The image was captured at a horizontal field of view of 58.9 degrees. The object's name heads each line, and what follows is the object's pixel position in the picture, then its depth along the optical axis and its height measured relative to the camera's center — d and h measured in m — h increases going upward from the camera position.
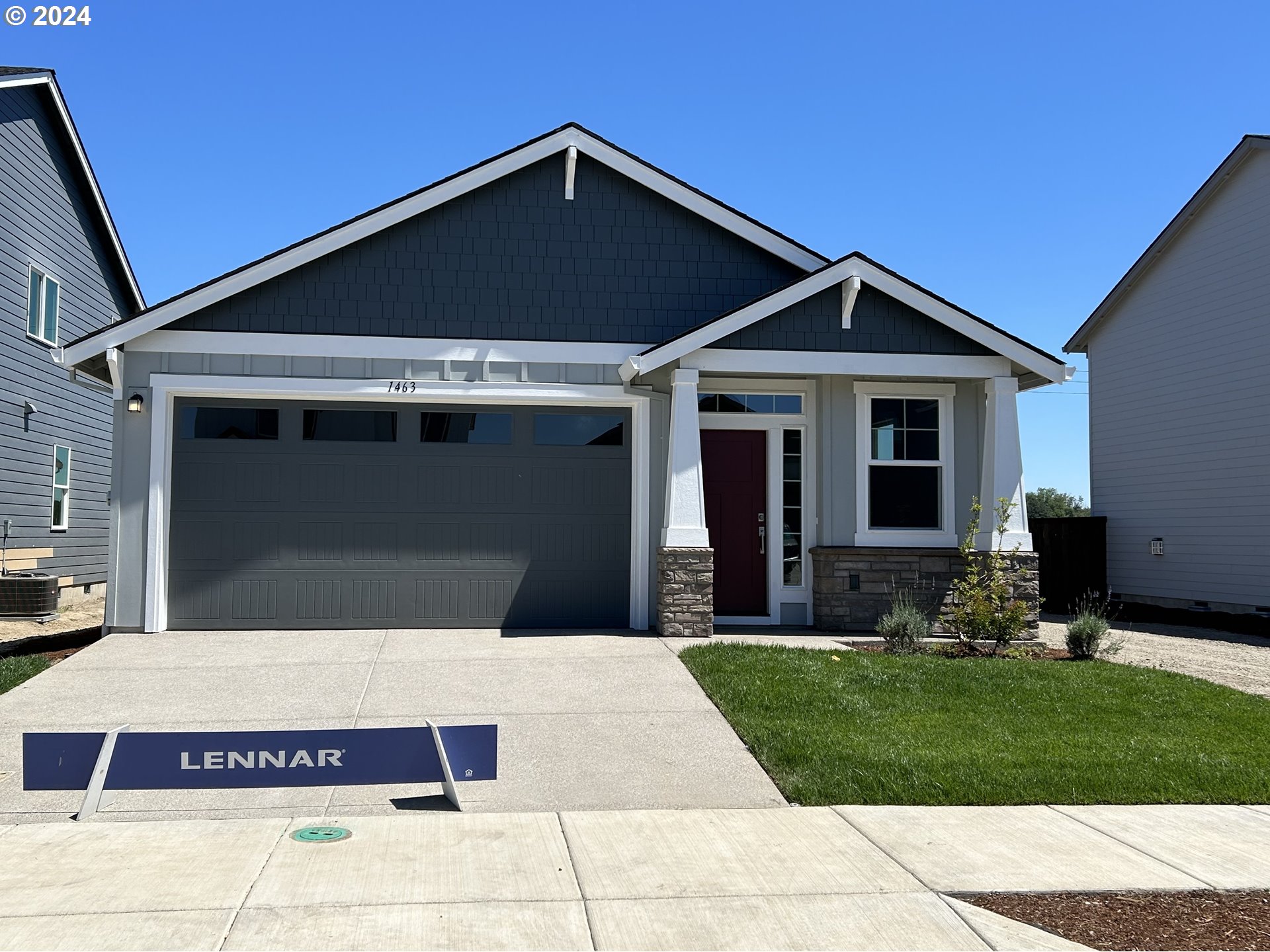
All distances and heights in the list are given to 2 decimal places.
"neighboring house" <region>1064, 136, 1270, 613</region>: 16.58 +1.94
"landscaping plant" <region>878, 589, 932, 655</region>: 11.01 -1.08
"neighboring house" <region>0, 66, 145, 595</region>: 16.55 +3.00
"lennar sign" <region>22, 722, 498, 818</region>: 6.03 -1.35
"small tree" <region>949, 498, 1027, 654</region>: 11.45 -0.79
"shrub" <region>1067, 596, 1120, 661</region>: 11.24 -1.13
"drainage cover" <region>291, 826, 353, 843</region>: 5.64 -1.63
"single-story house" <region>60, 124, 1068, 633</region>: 11.99 +1.09
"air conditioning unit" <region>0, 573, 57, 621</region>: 14.35 -1.10
